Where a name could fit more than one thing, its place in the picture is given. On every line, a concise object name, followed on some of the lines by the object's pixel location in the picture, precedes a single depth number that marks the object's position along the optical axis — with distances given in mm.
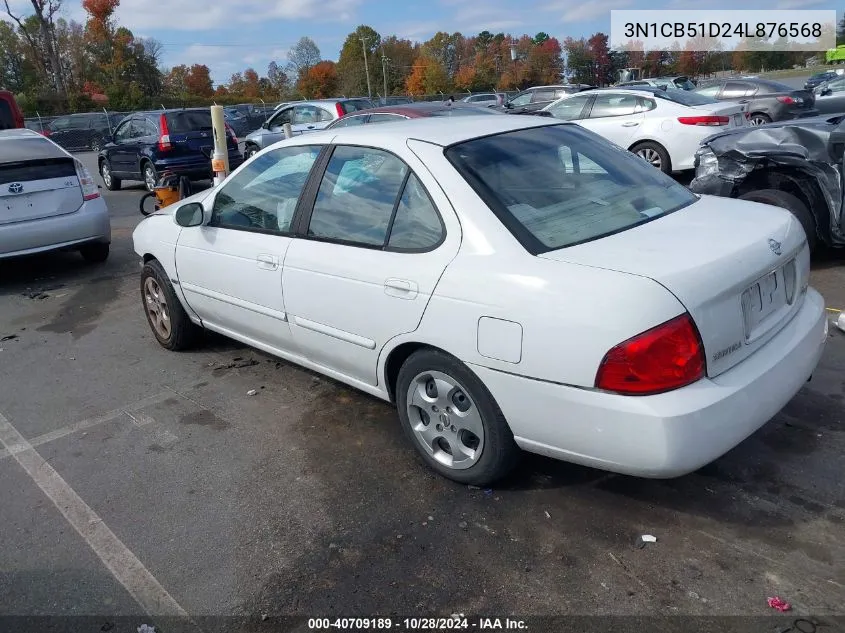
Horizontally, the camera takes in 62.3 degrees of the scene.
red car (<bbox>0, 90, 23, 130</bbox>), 11211
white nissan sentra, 2529
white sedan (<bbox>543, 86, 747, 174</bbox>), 10508
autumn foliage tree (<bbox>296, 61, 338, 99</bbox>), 78500
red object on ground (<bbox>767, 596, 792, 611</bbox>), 2400
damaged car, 5728
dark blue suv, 13656
